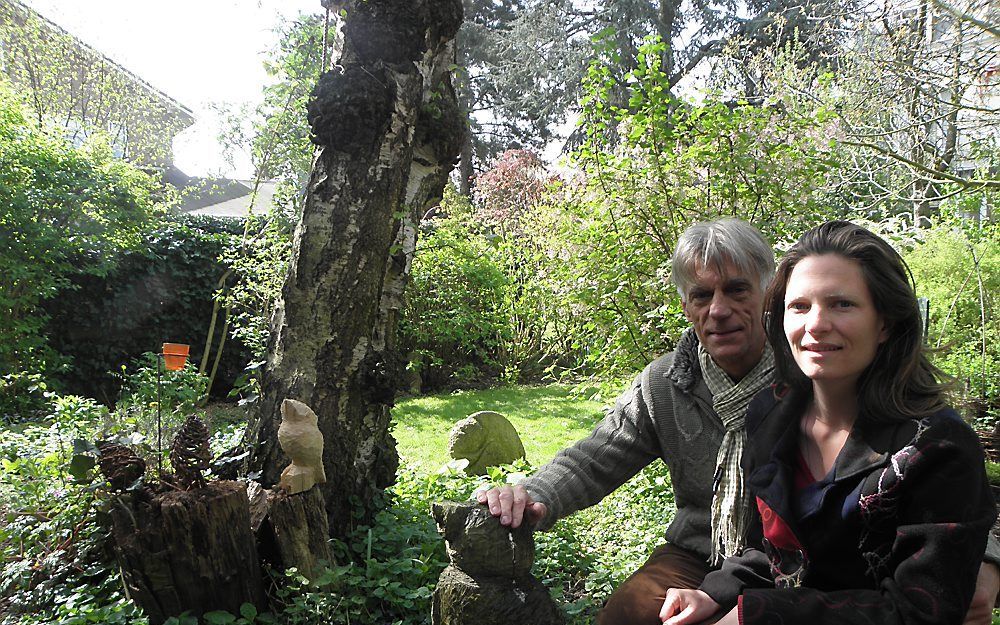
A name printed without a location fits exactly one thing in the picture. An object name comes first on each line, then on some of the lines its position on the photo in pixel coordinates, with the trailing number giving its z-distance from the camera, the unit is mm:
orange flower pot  4632
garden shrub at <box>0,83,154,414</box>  6781
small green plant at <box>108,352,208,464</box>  3927
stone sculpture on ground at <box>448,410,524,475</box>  5754
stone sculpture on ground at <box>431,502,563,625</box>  1793
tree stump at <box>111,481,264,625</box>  2457
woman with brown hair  1252
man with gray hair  1968
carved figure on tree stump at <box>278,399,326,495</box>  2678
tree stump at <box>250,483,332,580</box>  2725
